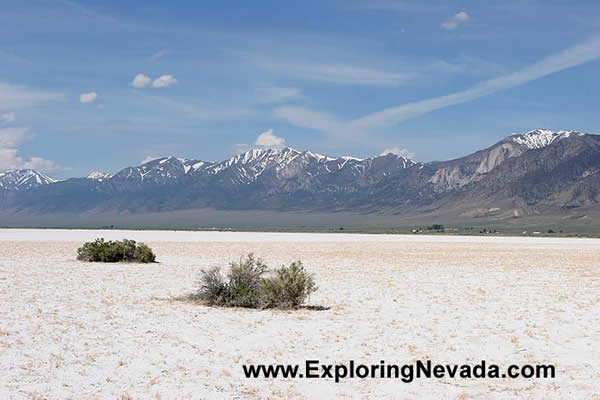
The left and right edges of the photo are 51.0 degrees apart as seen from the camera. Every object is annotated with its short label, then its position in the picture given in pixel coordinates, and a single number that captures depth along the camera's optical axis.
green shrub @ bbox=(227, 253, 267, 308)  15.38
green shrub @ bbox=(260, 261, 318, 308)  15.30
